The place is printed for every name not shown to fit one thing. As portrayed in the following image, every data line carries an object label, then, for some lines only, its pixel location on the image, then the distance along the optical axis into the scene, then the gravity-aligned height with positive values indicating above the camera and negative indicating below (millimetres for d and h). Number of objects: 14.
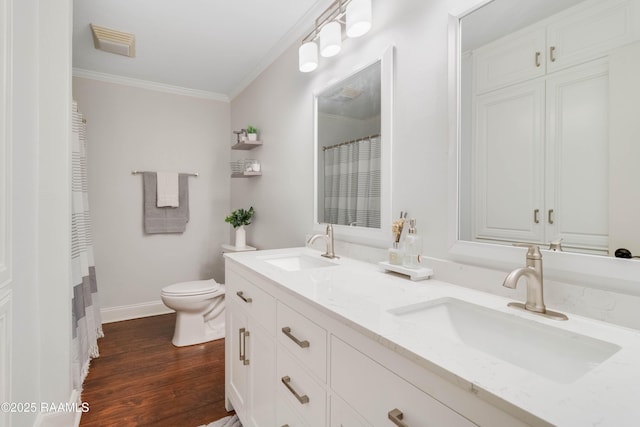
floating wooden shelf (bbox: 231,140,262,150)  2857 +631
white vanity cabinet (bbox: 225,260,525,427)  582 -417
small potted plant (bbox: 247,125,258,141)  2883 +722
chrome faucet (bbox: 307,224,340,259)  1742 -160
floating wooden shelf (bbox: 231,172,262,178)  2879 +350
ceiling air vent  2262 +1298
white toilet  2486 -823
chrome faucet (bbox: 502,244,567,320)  837 -191
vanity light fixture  1487 +956
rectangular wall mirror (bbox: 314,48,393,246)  1515 +325
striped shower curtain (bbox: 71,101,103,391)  1952 -436
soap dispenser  1258 -155
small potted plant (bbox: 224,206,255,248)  2951 -110
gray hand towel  3258 +4
